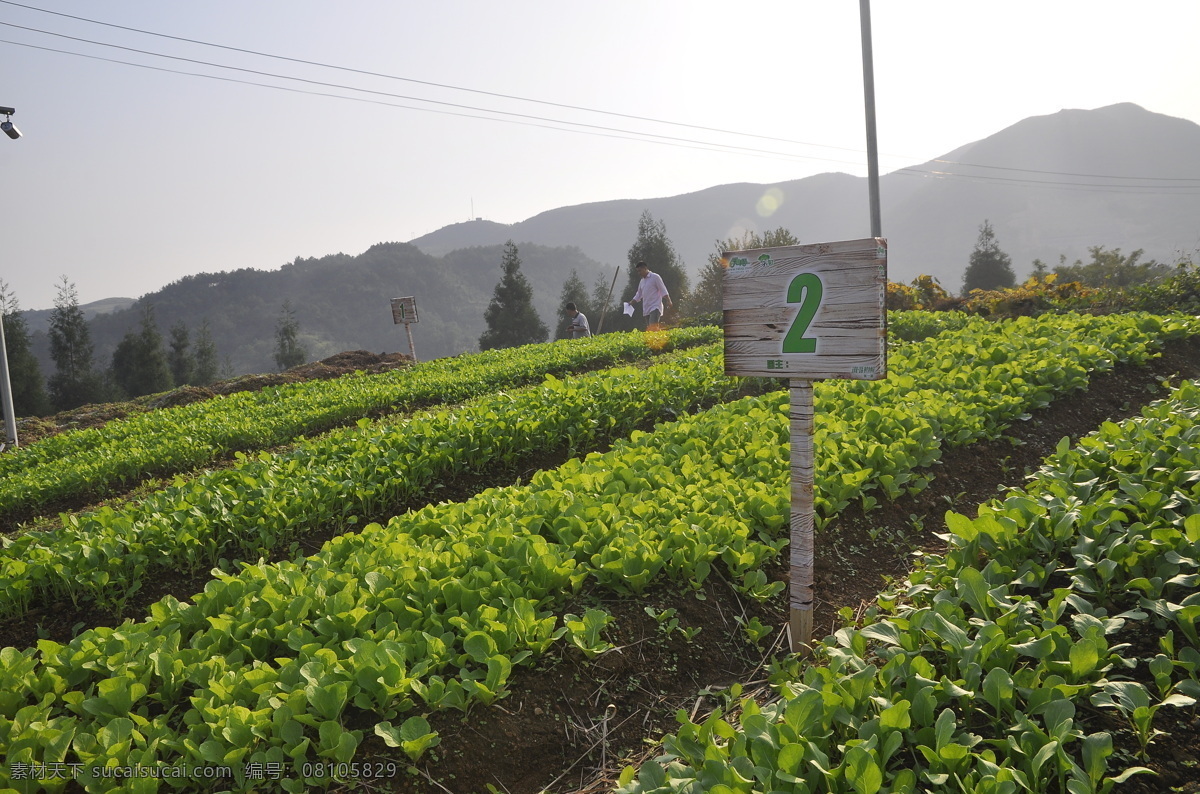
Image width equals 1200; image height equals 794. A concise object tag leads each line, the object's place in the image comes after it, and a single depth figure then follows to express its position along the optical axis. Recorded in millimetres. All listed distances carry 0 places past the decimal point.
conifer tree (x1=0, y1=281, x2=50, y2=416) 41562
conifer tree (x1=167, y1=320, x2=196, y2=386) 58625
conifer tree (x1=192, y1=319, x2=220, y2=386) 60438
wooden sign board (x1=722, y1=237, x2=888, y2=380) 2766
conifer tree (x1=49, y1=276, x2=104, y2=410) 48469
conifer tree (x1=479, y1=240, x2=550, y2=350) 51781
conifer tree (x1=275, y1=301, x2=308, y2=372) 65688
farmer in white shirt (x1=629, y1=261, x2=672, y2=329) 16703
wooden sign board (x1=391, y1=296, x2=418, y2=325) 18297
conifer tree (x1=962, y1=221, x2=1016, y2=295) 49938
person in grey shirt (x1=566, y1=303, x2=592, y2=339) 18948
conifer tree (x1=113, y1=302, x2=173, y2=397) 51000
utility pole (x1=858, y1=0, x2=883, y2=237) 14391
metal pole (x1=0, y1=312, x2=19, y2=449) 13805
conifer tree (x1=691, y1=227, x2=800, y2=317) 37538
